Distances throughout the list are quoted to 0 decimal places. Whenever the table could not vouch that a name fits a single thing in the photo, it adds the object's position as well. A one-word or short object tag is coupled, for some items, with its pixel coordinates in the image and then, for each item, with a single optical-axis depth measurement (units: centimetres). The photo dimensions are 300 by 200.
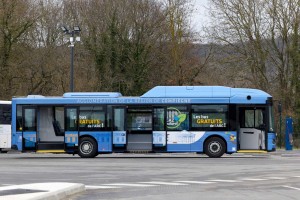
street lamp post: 3759
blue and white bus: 3219
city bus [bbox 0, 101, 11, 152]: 4057
